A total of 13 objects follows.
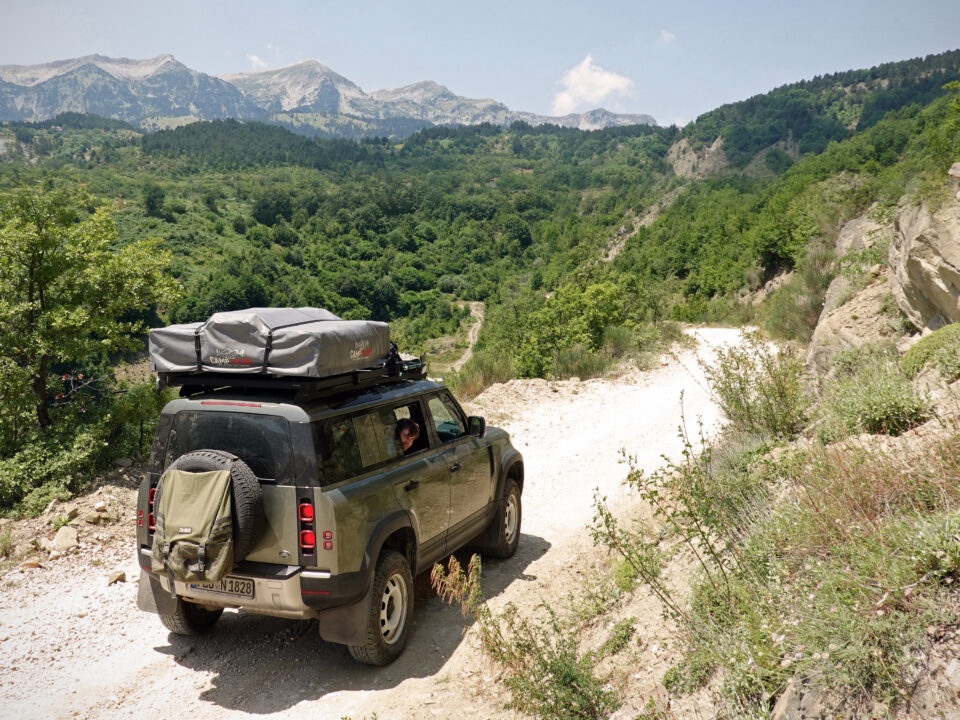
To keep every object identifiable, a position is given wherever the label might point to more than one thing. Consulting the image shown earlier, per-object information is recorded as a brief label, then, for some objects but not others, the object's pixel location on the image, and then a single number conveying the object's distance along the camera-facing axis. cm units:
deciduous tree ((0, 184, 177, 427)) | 829
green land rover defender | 421
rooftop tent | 438
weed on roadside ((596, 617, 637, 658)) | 436
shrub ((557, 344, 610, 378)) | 1603
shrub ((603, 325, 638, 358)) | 1792
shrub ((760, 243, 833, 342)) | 1641
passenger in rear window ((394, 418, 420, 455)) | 522
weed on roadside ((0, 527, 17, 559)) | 656
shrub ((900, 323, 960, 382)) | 574
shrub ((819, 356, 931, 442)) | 524
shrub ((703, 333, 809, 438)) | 685
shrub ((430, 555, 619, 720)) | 354
